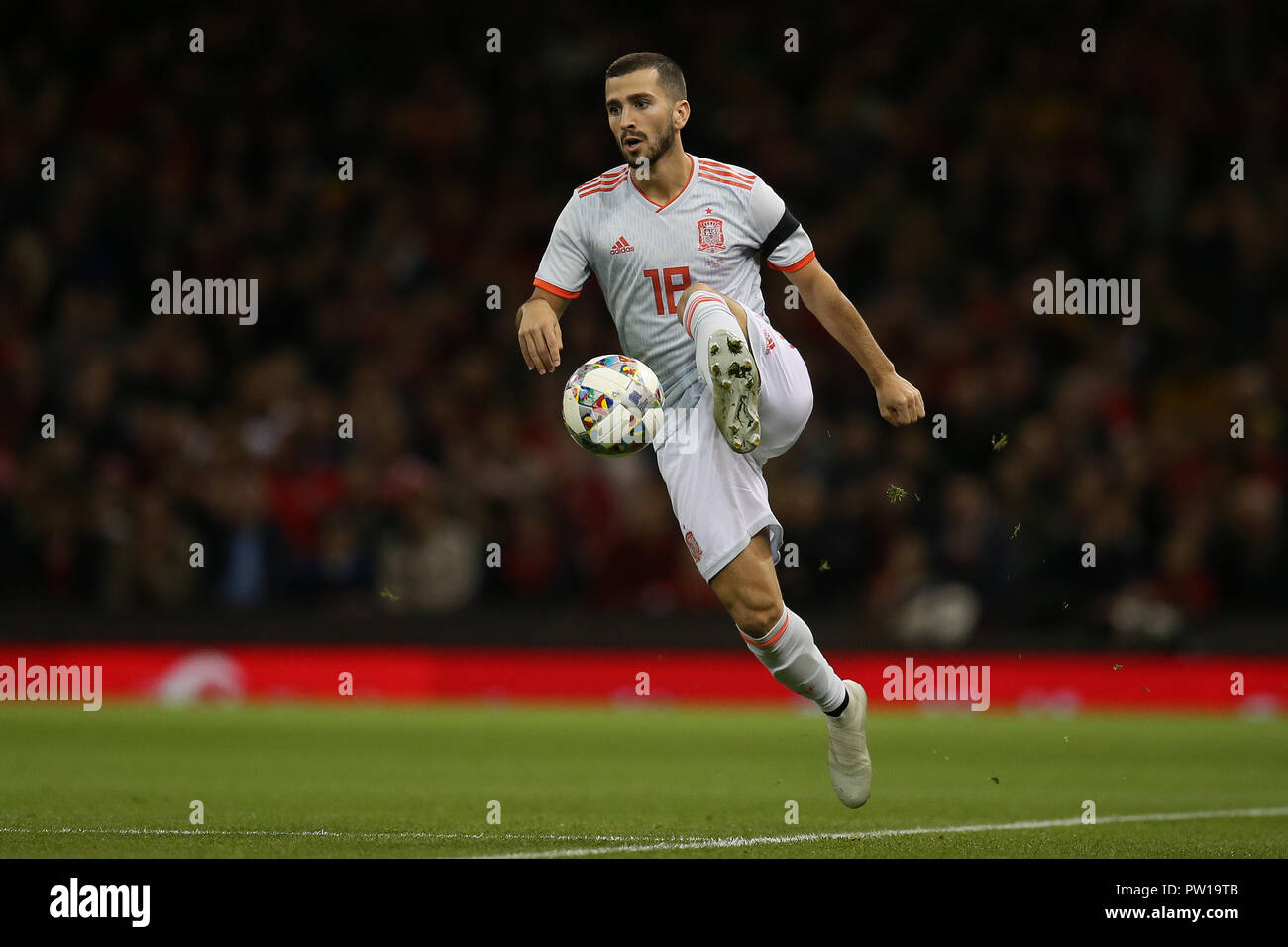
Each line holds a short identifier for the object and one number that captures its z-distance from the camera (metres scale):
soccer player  7.43
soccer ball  6.99
